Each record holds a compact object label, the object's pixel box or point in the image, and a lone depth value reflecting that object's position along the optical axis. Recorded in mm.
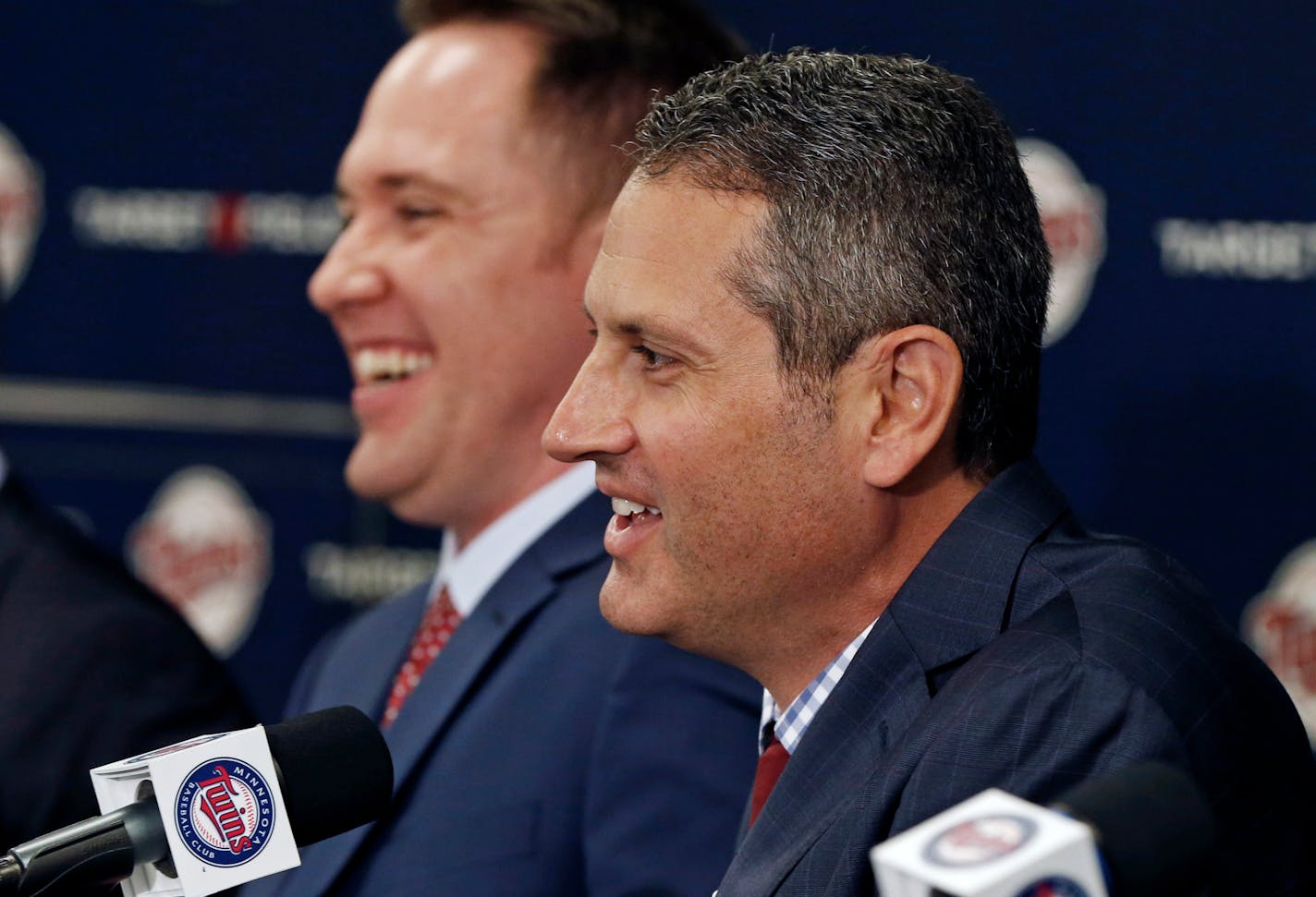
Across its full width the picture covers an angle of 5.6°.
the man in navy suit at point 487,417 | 5485
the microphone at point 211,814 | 5153
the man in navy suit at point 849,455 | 5228
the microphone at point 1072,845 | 4973
